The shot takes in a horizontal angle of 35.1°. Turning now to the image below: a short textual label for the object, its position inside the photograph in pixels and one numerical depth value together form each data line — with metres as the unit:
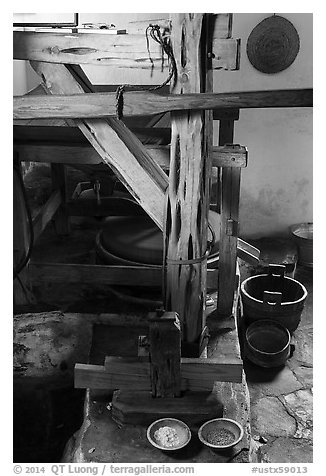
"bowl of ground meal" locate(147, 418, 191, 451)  3.13
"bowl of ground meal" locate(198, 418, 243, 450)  3.15
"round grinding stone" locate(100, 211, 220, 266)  5.06
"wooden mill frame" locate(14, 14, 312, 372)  2.83
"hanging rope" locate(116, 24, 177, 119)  2.86
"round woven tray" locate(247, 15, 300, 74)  6.43
